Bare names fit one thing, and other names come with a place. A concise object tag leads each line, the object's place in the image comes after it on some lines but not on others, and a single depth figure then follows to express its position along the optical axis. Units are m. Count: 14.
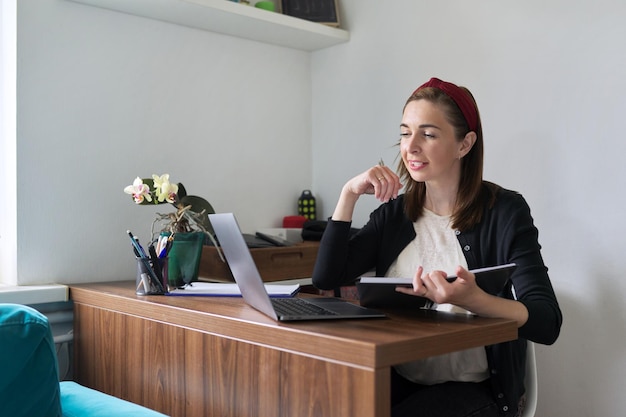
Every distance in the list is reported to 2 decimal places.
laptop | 1.35
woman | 1.54
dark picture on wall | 2.91
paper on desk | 1.76
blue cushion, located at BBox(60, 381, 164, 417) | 1.23
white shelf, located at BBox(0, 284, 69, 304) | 2.06
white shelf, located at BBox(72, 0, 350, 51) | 2.43
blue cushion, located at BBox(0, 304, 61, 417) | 1.05
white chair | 1.62
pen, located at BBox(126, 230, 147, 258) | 1.87
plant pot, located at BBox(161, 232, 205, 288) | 2.01
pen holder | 1.89
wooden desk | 1.15
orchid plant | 2.05
